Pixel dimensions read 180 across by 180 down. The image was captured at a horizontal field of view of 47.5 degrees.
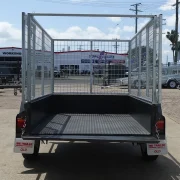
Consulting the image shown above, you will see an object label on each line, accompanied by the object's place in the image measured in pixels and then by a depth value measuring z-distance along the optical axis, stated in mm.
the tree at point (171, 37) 42305
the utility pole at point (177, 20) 26082
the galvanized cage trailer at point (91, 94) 2994
